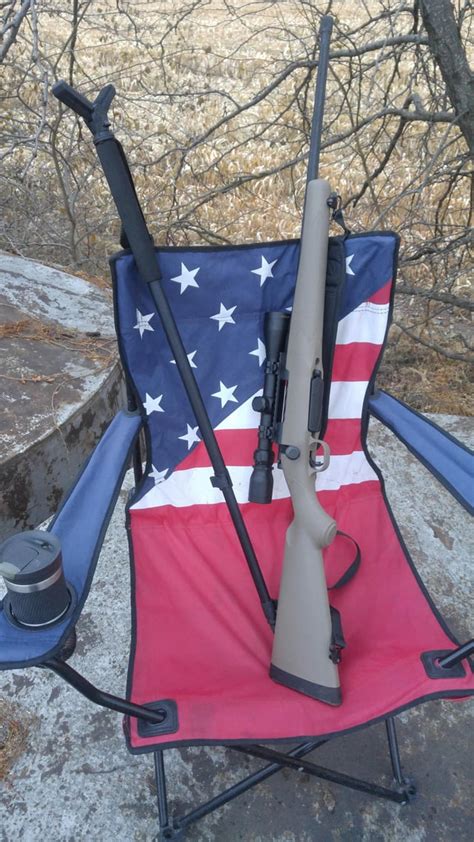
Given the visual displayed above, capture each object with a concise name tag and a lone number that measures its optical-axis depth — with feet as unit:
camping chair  3.96
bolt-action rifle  4.27
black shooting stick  4.09
